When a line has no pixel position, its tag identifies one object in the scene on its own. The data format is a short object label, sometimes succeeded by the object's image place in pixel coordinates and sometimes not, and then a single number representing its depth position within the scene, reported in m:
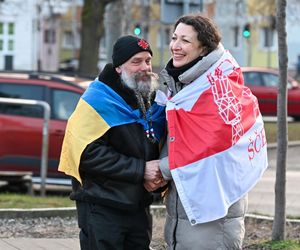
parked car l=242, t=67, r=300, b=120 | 24.73
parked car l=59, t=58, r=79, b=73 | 54.31
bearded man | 4.75
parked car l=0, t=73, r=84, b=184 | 12.36
